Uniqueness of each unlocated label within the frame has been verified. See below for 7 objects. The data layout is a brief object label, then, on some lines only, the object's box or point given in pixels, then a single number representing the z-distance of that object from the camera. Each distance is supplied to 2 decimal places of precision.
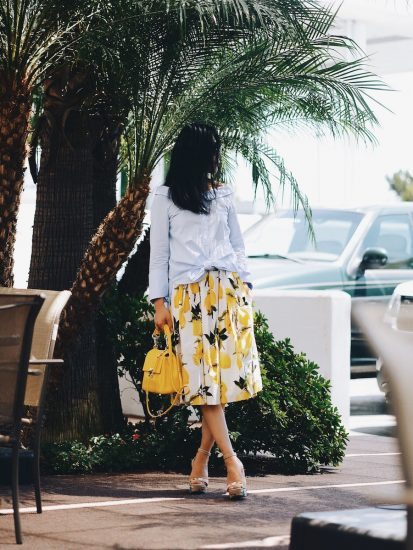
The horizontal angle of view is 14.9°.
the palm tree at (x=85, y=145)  9.86
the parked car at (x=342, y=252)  16.57
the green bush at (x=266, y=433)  9.78
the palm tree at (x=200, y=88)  9.90
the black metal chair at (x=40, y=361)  7.49
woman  8.36
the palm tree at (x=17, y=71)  9.19
